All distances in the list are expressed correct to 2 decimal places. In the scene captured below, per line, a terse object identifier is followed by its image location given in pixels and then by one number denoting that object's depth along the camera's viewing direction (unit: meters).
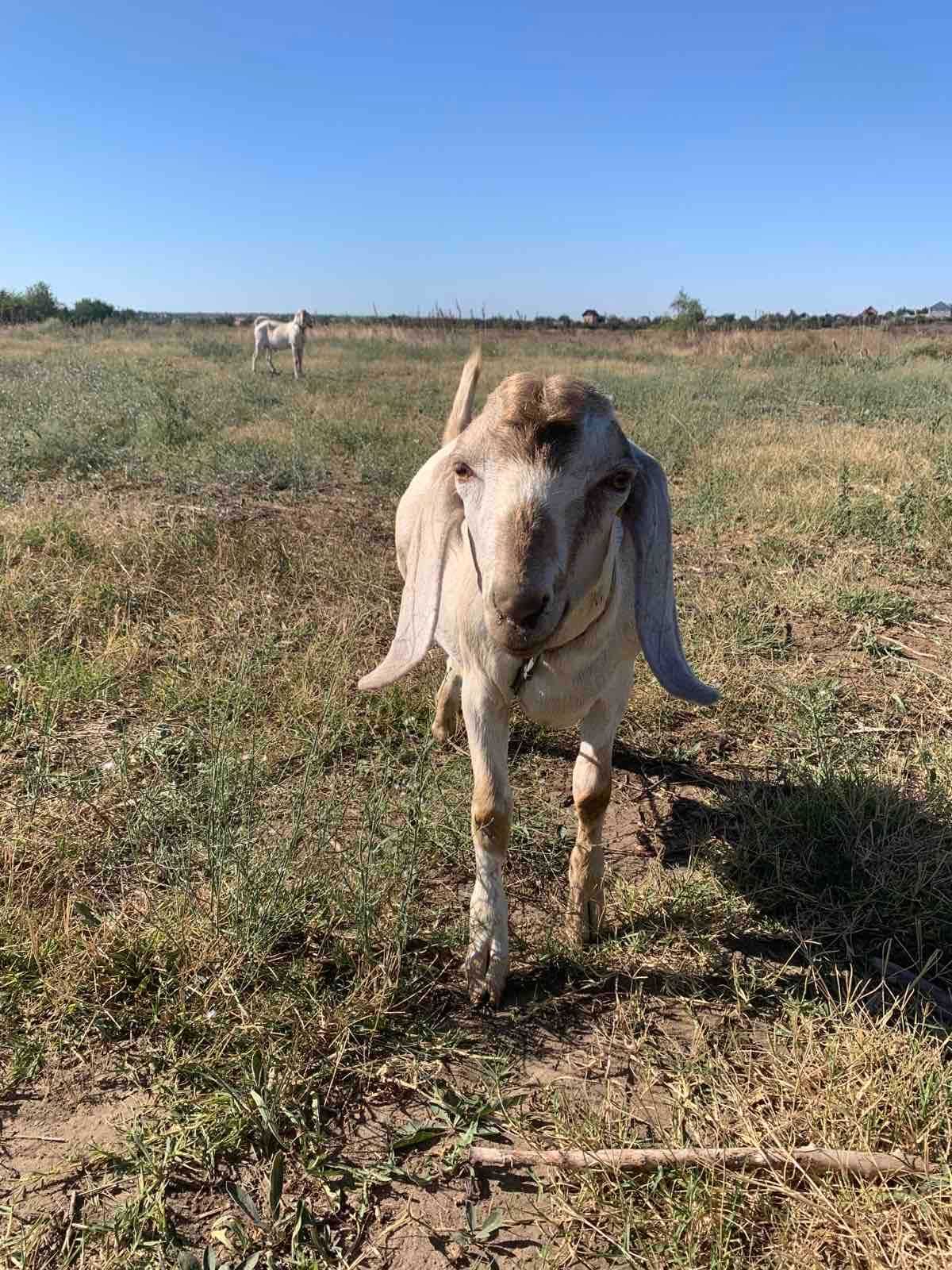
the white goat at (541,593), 1.61
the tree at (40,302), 40.25
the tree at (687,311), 34.81
